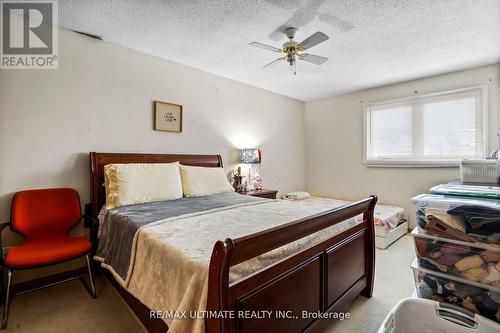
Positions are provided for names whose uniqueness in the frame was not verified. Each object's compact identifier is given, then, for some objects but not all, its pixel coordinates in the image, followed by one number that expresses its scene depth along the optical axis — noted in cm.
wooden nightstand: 353
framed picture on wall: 305
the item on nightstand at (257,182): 402
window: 335
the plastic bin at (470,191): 125
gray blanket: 172
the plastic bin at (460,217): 109
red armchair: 176
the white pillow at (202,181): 281
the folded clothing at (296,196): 436
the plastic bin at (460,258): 110
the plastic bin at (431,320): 114
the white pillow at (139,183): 228
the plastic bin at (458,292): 115
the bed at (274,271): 97
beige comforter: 104
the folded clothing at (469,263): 113
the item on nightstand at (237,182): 378
